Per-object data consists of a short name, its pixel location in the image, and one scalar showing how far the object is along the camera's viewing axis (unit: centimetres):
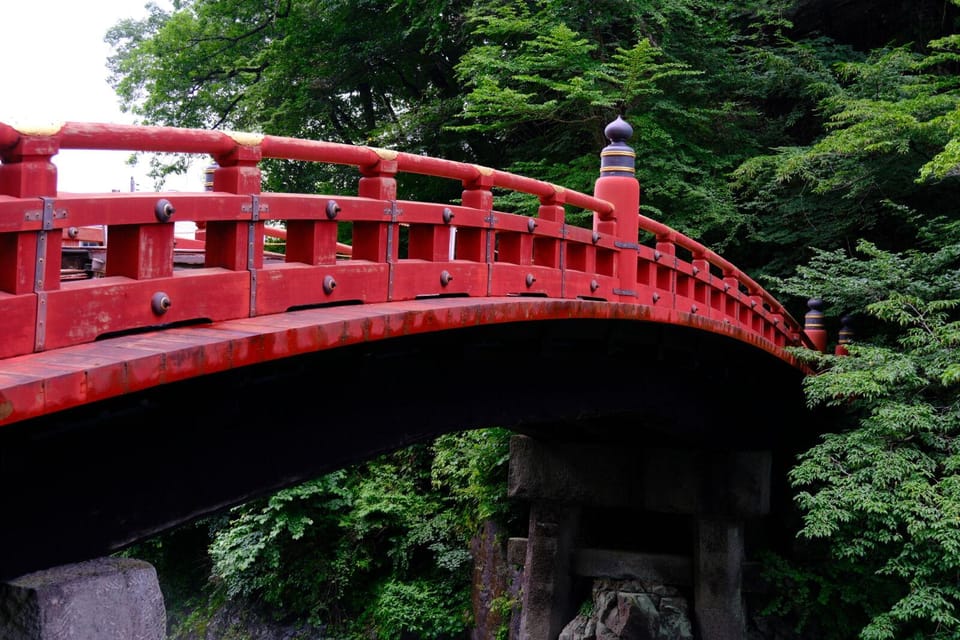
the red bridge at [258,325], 360
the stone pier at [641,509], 1308
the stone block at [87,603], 387
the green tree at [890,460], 941
